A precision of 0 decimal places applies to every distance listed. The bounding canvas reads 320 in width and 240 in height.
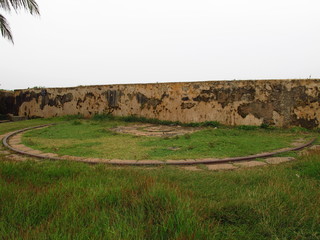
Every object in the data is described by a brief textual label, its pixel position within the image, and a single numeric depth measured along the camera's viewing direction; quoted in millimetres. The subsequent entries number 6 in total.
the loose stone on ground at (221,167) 3084
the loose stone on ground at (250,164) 3213
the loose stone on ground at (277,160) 3339
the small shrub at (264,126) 6243
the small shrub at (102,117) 8422
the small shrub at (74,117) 9041
